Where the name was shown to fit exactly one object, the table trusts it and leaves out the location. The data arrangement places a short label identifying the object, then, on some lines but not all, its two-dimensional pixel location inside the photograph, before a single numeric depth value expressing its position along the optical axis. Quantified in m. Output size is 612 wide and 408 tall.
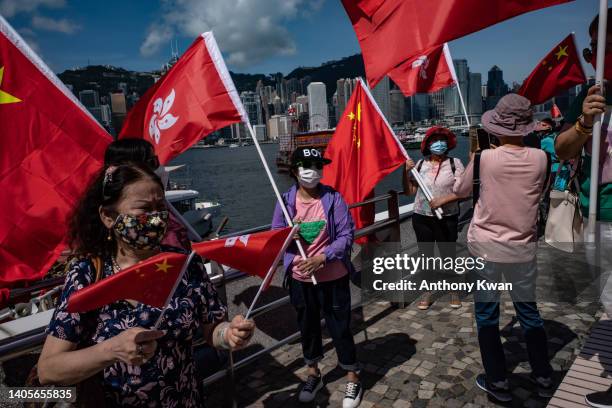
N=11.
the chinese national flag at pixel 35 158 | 3.10
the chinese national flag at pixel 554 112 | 10.06
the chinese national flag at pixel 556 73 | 4.03
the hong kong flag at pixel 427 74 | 5.47
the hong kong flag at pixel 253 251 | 1.93
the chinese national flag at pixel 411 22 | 2.65
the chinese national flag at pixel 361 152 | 4.52
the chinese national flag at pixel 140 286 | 1.49
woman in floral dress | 1.58
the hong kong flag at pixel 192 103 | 3.77
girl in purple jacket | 3.29
